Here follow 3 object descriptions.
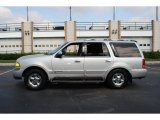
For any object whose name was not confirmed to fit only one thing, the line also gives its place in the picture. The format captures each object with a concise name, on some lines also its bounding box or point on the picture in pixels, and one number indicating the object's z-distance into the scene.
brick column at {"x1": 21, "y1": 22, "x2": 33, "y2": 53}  21.22
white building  21.05
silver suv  4.90
